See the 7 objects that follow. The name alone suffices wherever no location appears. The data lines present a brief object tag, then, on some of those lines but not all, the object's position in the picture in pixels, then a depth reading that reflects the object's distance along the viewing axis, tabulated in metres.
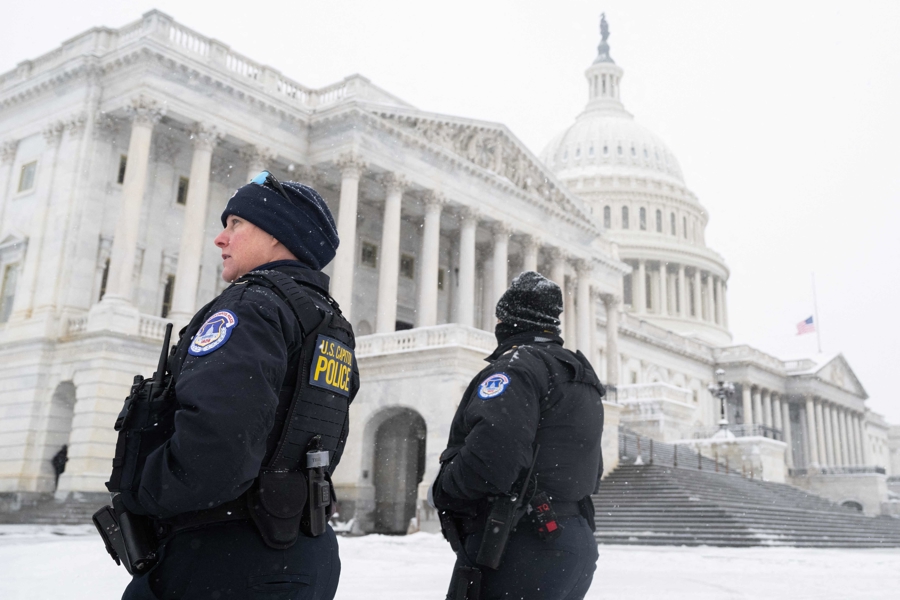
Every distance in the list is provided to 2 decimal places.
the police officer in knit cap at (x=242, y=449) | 2.66
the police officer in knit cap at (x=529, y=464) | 4.02
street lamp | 40.86
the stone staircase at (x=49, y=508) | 23.47
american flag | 71.62
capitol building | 26.44
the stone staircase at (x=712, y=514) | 21.94
